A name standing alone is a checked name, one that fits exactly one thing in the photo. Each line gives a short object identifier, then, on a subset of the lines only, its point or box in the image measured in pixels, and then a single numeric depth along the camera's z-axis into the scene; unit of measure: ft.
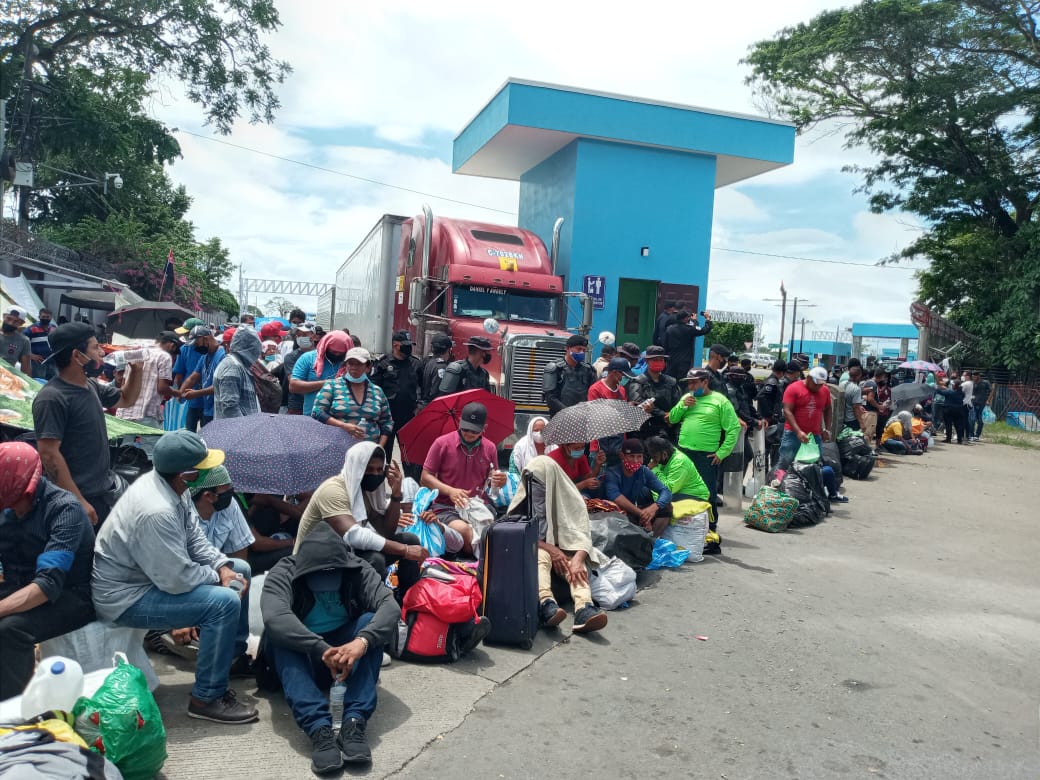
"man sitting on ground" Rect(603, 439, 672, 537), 24.22
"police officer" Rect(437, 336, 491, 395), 27.86
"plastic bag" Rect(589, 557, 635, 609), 20.68
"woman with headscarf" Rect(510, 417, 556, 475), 23.65
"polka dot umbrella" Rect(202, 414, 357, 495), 17.94
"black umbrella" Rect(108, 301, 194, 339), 67.31
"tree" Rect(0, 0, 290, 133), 72.54
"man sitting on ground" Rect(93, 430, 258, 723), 12.86
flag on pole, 103.91
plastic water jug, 9.98
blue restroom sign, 63.17
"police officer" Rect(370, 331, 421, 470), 28.71
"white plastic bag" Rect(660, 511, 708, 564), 25.67
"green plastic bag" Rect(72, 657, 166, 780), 10.63
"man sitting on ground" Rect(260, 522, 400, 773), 12.55
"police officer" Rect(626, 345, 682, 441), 29.19
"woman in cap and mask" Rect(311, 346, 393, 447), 22.71
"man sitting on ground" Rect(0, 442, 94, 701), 11.72
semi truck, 38.63
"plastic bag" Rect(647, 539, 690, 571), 24.92
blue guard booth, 65.87
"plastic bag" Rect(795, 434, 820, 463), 33.78
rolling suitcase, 17.80
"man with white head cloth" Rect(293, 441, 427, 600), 15.60
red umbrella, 22.86
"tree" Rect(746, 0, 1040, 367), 92.02
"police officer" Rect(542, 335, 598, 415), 31.19
